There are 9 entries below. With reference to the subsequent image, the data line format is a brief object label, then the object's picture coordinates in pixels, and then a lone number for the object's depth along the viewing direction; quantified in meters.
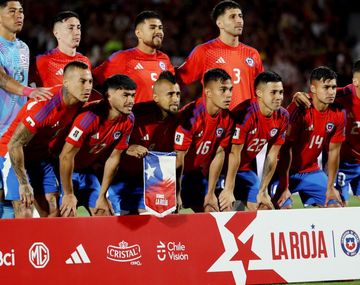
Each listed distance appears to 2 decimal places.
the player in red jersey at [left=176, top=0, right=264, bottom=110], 17.28
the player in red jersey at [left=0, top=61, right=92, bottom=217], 14.30
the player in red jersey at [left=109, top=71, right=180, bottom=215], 15.65
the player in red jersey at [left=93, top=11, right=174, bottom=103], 16.89
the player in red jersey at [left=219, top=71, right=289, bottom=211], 16.11
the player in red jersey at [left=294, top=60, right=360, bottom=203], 17.64
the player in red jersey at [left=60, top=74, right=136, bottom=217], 14.62
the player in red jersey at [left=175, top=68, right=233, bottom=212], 15.83
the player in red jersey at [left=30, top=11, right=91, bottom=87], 16.42
